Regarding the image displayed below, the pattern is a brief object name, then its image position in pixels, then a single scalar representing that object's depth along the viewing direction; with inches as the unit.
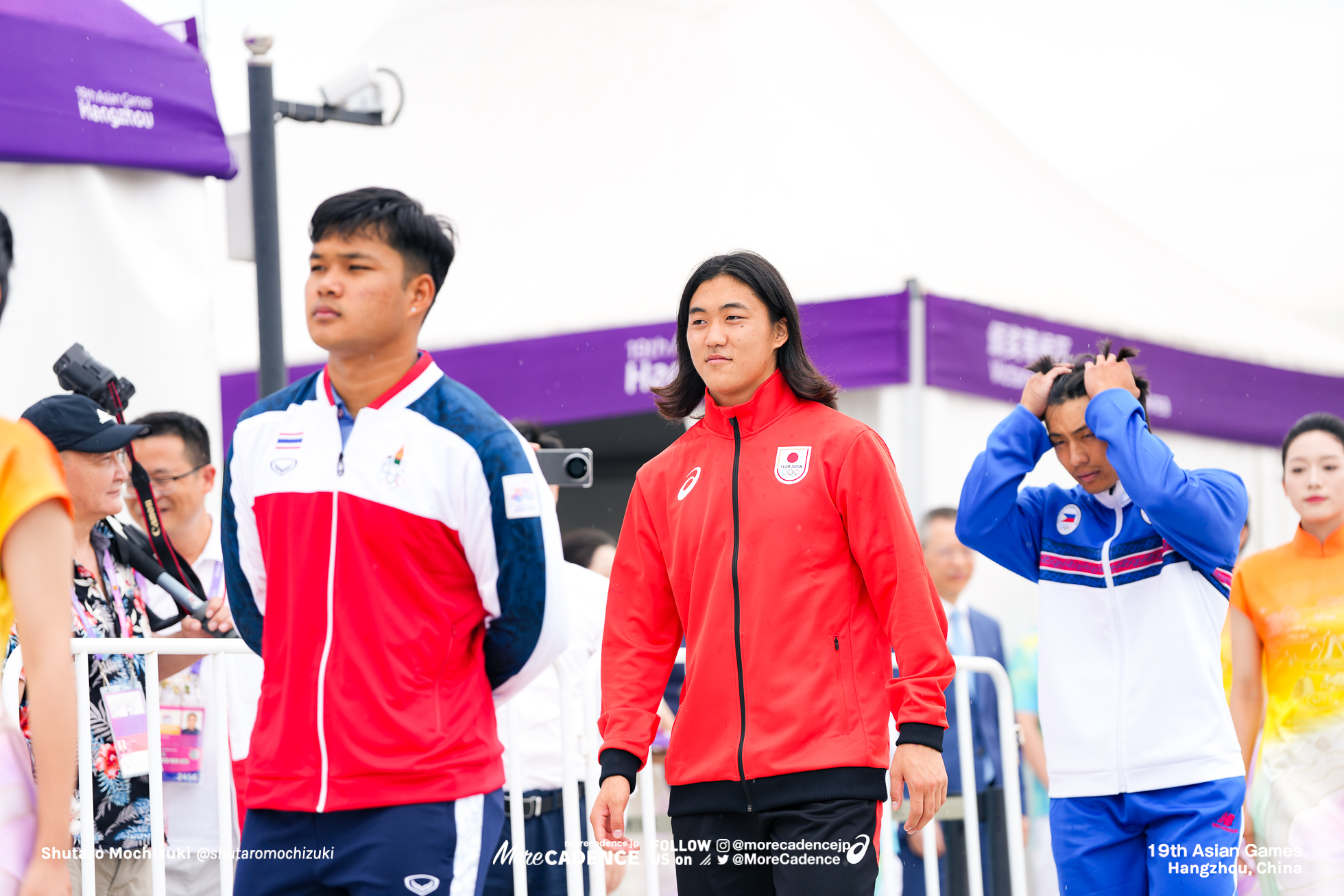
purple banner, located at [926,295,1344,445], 589.6
